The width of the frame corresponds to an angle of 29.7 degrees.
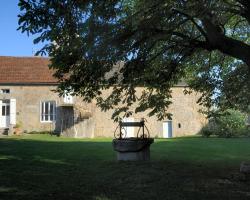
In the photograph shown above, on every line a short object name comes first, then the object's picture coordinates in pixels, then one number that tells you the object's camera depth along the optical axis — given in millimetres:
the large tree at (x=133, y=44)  10000
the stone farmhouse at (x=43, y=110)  35656
